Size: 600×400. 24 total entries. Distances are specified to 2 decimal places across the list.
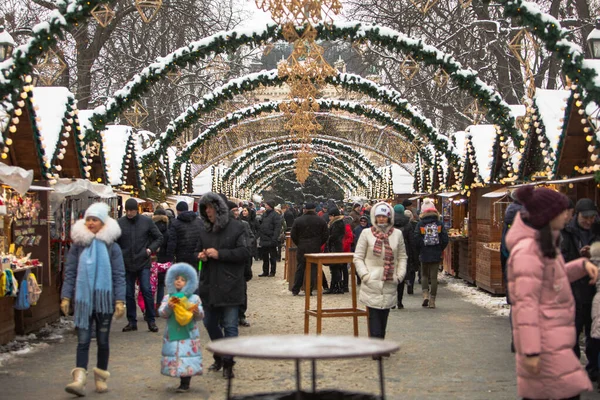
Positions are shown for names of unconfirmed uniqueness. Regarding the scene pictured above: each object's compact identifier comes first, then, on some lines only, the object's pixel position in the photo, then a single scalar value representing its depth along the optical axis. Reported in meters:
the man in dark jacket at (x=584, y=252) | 8.80
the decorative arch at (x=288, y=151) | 42.75
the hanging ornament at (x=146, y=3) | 12.40
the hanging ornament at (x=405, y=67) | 18.02
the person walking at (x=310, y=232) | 17.86
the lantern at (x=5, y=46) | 13.55
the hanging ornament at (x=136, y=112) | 22.89
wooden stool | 11.27
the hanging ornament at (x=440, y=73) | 18.82
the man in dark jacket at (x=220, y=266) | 9.23
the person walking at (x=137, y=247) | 12.84
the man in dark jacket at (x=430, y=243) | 15.83
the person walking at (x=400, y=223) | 15.62
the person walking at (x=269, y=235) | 23.78
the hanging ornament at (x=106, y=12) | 12.62
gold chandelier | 11.82
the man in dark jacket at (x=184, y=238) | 14.28
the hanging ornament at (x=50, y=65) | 13.84
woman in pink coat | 5.47
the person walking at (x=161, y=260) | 14.59
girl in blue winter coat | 8.51
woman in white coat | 10.12
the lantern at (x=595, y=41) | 13.25
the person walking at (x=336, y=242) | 19.33
